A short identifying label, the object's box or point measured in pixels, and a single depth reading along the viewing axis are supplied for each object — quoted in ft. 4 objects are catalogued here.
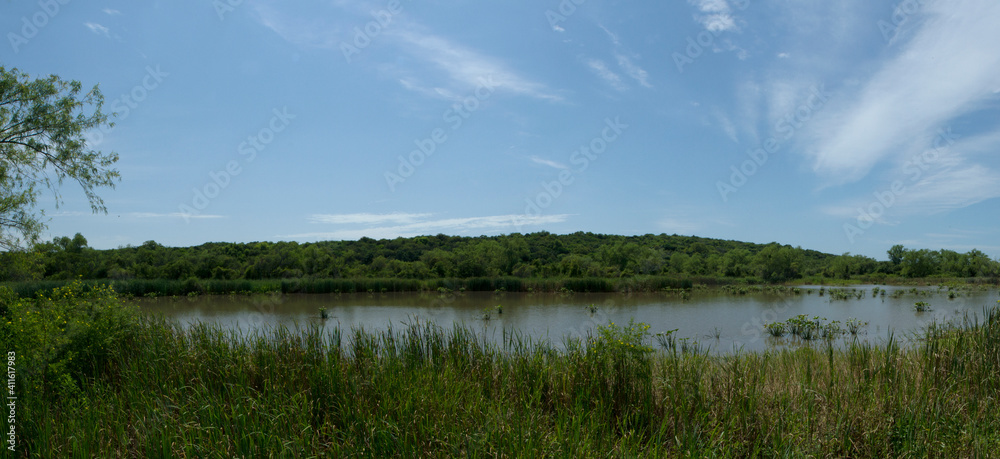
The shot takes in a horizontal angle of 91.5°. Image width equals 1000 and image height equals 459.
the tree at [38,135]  45.09
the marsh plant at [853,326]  44.53
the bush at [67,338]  17.83
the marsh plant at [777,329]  43.11
